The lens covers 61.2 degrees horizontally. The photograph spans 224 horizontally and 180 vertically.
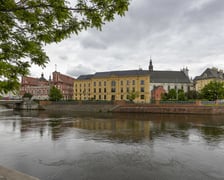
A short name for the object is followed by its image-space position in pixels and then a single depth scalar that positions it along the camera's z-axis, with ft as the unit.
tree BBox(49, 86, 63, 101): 274.36
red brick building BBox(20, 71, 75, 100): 335.79
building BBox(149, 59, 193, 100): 291.38
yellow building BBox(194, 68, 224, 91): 305.67
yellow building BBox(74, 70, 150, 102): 256.52
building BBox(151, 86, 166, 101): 260.42
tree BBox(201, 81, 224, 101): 186.09
